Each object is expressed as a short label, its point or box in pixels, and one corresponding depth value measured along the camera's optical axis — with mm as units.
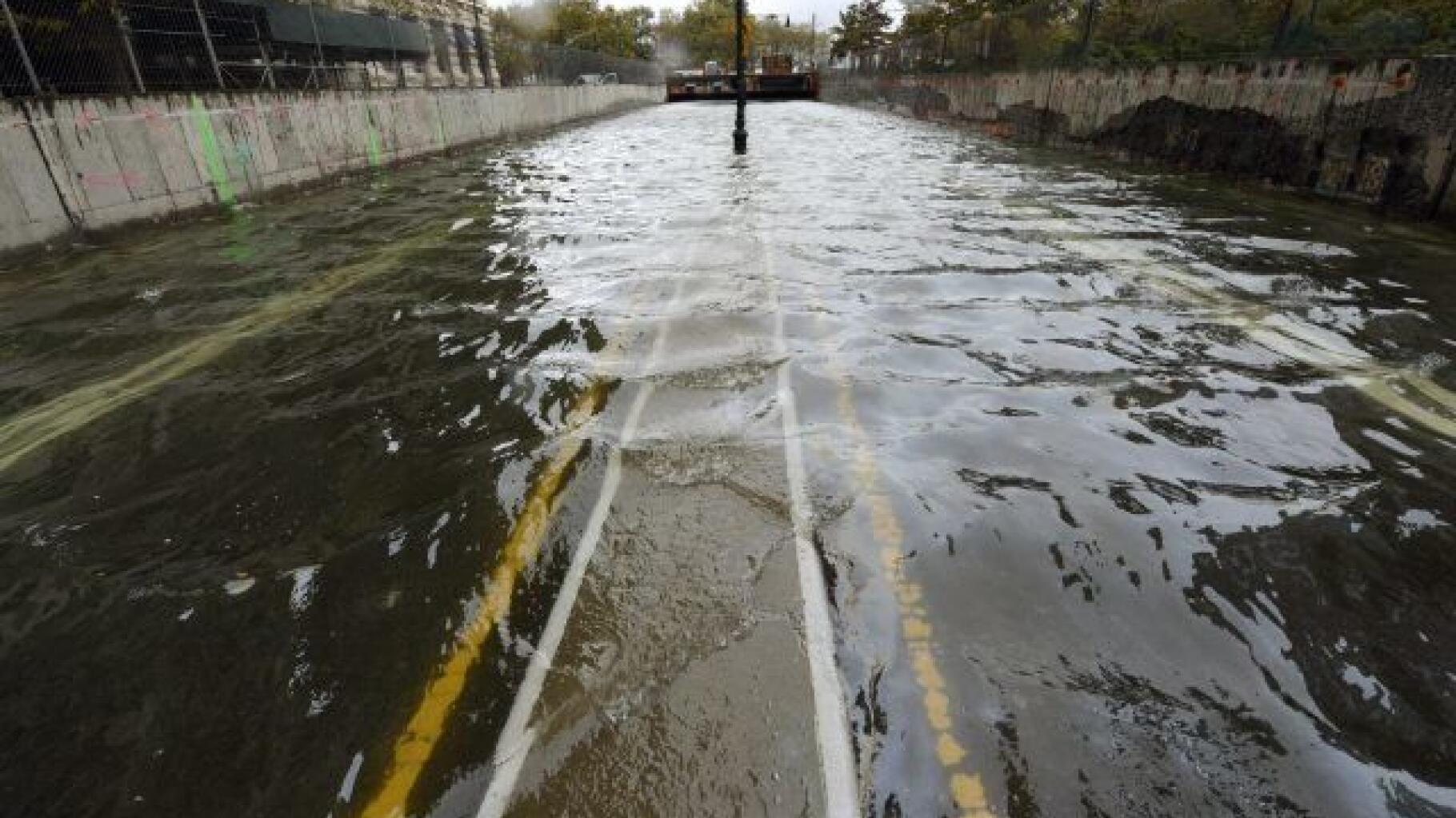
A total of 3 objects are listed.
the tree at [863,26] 70875
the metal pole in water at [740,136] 18625
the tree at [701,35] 117562
